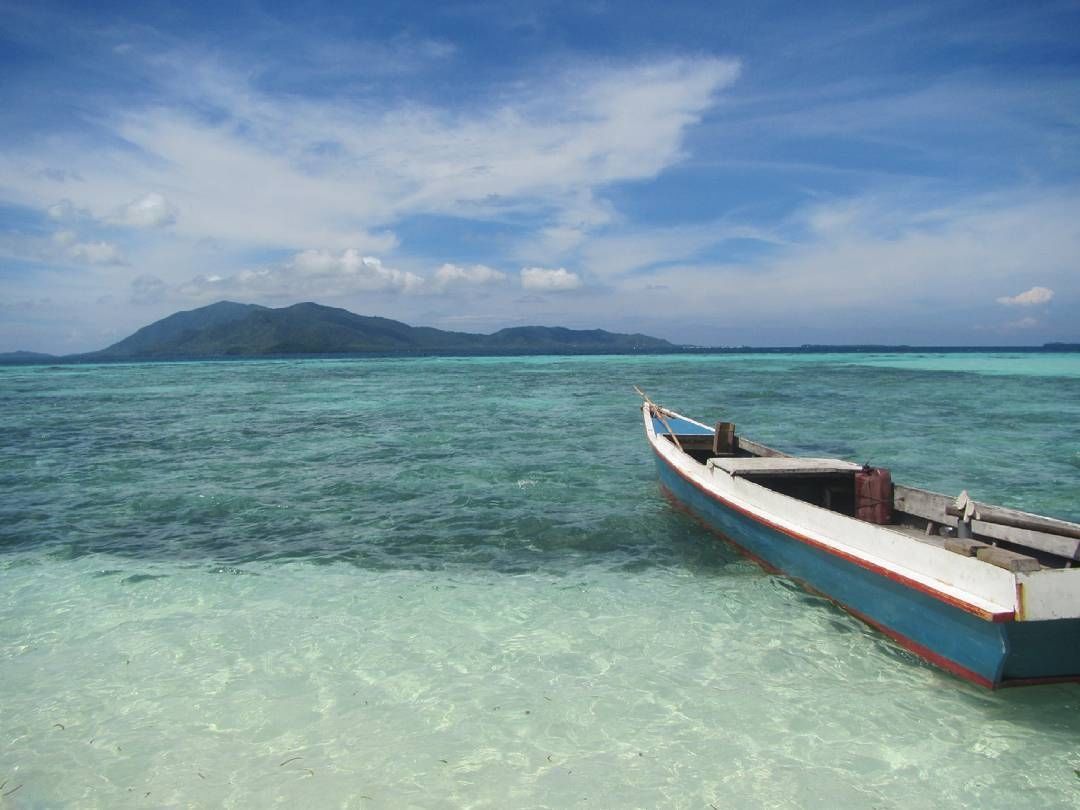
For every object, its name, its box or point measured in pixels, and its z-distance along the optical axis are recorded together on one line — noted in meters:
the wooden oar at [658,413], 16.46
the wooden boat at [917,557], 6.17
